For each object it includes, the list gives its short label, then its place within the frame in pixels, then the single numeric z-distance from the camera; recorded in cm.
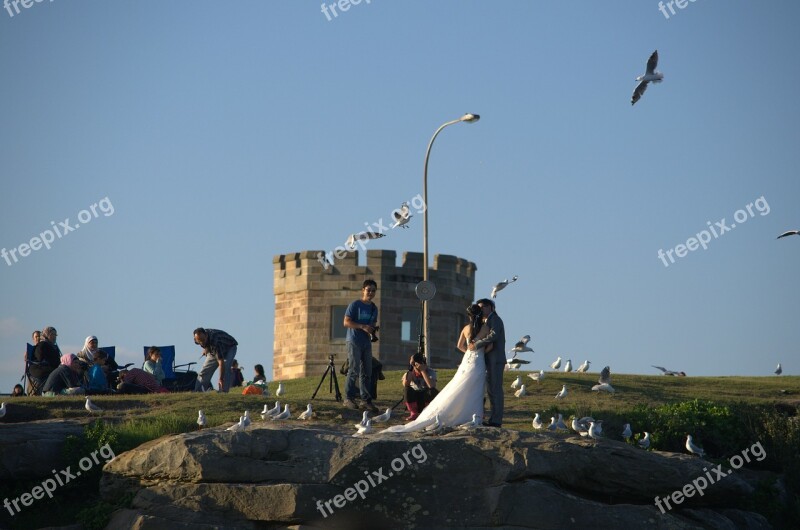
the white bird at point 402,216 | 3291
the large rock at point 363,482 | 1548
